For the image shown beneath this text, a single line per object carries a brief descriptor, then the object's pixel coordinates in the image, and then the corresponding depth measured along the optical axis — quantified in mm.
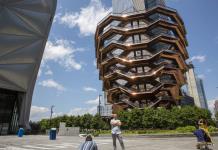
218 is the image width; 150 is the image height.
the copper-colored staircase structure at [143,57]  53969
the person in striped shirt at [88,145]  5895
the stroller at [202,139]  10863
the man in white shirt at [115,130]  10520
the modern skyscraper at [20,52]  37344
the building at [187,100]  68644
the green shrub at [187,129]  26456
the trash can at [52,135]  22719
